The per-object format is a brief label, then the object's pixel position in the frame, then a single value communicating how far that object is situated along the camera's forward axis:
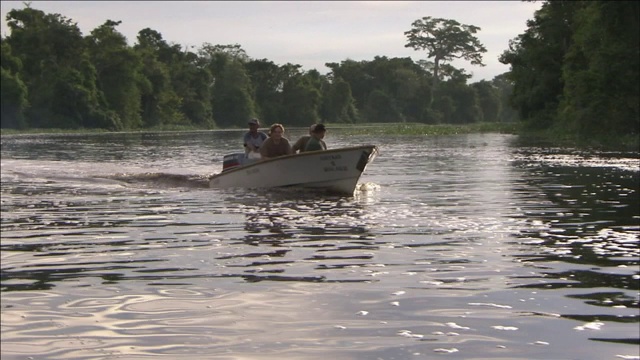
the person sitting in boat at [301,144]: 21.55
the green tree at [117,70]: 125.44
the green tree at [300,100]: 152.01
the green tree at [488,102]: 182.62
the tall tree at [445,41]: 179.50
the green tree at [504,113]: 184.88
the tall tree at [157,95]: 133.50
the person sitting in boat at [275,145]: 21.28
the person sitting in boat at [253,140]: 23.06
